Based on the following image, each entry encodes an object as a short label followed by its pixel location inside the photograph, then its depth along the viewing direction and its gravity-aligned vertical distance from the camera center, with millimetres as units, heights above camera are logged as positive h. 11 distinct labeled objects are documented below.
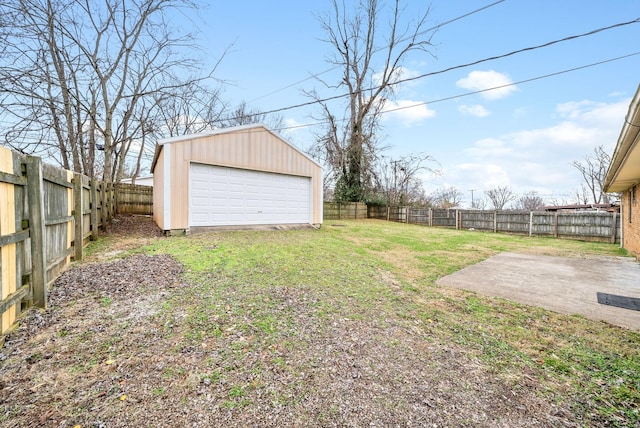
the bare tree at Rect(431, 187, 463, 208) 30031 +1055
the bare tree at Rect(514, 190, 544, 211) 33719 +588
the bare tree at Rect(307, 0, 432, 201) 17547 +8546
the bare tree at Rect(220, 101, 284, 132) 22783 +7946
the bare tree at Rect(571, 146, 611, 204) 22359 +3204
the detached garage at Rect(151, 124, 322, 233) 7691 +782
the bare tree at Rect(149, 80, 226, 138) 13820 +5779
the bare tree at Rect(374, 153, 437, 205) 20719 +2405
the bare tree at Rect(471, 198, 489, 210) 35031 +323
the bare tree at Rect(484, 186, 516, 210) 34553 +1239
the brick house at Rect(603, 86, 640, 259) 3158 +713
